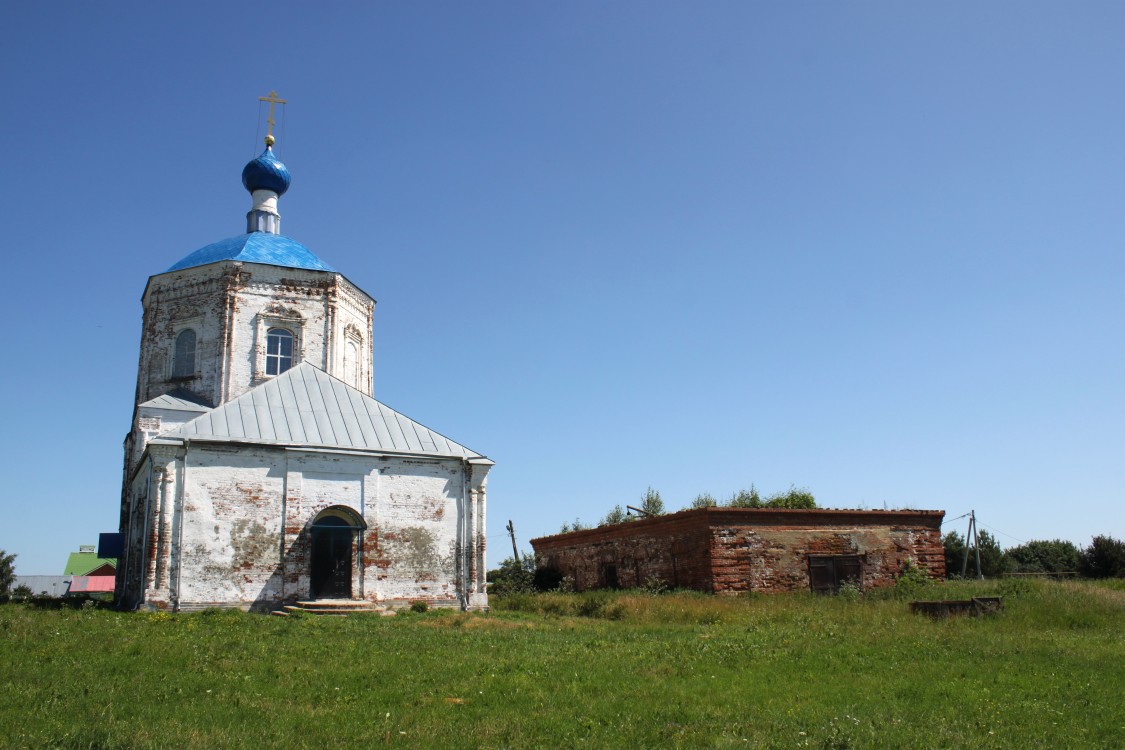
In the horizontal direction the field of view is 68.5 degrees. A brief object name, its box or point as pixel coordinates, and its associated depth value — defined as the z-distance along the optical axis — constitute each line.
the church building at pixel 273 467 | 16.50
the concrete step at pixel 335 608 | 16.12
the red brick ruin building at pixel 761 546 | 18.05
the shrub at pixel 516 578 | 23.89
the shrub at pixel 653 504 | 36.69
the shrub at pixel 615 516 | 36.81
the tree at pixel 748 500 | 28.89
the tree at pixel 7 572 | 39.22
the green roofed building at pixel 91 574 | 48.12
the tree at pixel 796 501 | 26.42
